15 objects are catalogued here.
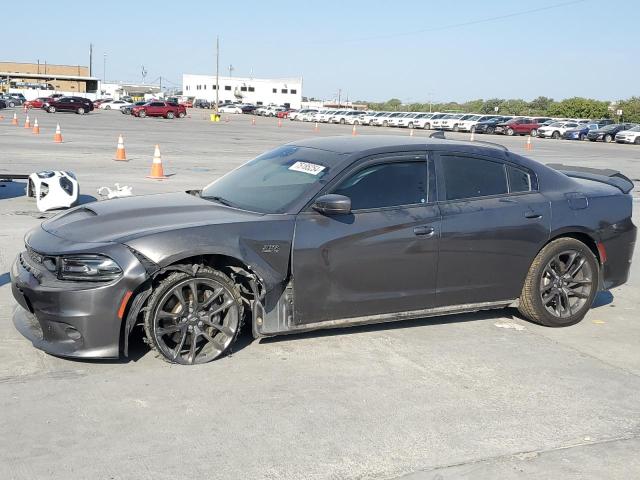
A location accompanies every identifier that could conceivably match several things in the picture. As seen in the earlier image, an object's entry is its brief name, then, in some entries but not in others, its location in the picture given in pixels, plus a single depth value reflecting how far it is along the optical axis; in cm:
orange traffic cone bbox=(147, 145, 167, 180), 1622
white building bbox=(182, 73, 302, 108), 13888
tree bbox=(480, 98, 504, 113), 11662
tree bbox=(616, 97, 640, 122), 7588
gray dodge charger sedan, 486
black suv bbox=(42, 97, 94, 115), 5897
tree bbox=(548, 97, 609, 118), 7991
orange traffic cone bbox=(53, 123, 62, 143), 2583
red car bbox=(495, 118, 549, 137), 5753
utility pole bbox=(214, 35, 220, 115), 8394
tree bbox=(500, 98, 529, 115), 10500
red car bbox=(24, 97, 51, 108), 6588
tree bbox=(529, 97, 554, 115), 11738
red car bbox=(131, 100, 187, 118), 6266
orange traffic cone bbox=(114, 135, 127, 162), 2000
